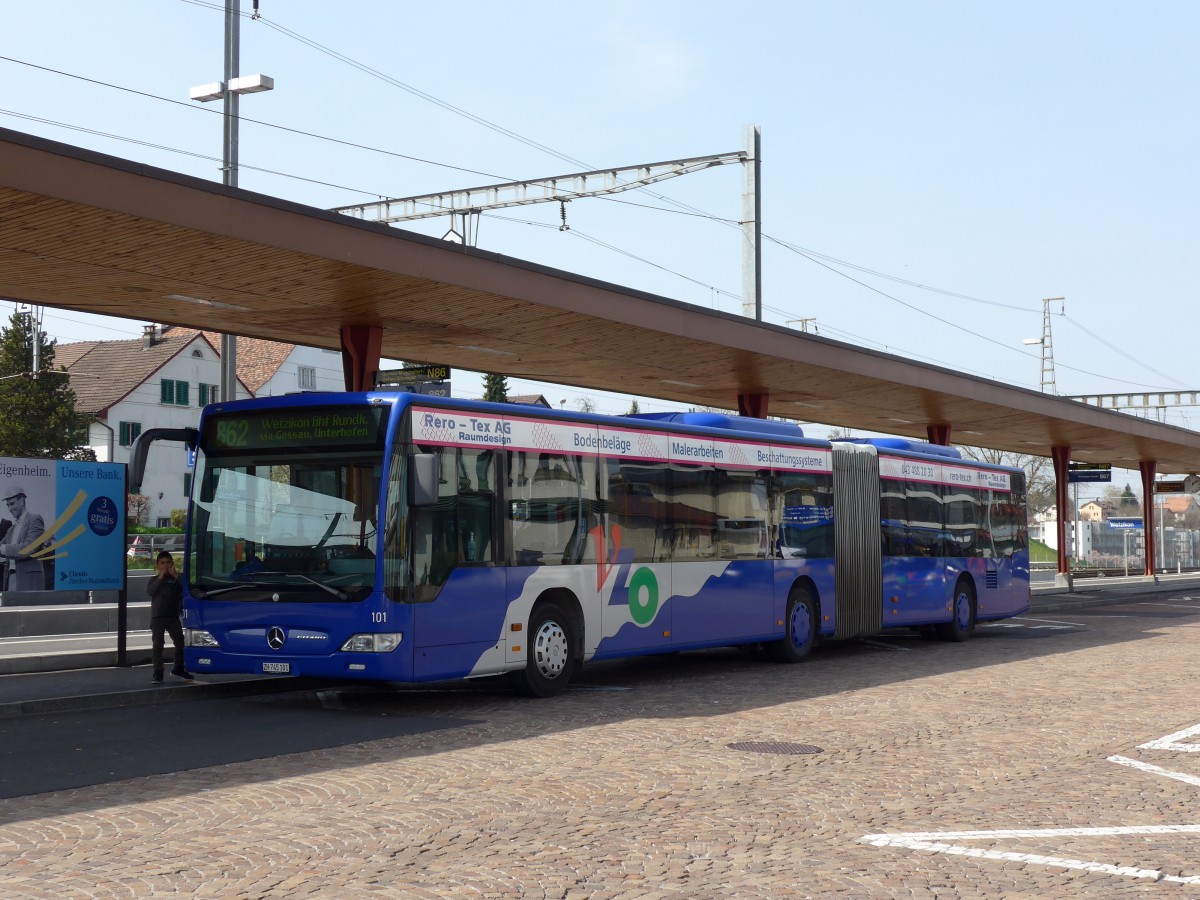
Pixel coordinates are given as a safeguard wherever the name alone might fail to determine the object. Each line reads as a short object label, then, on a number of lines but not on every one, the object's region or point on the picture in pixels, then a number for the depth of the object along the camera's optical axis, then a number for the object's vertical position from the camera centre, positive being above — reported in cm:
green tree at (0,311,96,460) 6194 +560
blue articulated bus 1298 +2
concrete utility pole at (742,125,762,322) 2514 +561
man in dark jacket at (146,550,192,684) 1543 -71
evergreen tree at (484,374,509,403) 9169 +988
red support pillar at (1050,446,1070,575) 4816 +180
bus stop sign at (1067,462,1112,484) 4978 +214
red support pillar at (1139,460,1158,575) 5628 +104
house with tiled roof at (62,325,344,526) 6931 +786
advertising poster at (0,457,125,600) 1577 +21
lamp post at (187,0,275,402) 1959 +630
